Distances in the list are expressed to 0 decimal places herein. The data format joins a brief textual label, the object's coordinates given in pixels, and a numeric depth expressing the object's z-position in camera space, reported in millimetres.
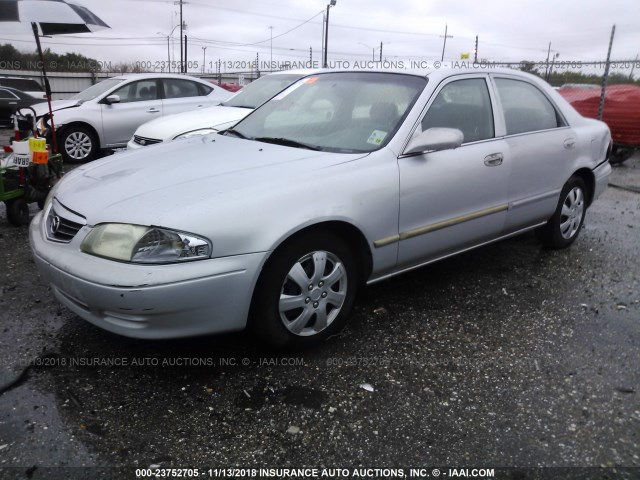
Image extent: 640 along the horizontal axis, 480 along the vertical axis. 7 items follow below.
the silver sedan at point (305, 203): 2395
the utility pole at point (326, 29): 32562
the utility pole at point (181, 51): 35028
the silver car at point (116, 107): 8867
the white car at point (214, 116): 6547
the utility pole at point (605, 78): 9015
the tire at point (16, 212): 5113
